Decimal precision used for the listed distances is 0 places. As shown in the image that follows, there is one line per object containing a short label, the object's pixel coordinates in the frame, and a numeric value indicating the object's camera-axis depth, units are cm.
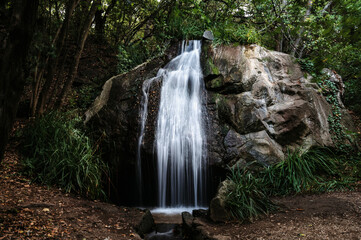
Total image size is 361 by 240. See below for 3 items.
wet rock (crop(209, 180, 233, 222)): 424
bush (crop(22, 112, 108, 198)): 481
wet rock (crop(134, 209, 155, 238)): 409
